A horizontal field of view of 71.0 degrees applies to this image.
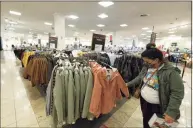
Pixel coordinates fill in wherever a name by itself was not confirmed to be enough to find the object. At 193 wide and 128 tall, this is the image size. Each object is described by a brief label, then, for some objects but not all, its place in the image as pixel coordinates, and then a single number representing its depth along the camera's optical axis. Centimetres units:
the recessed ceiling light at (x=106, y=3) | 508
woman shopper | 135
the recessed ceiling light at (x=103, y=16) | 707
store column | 711
